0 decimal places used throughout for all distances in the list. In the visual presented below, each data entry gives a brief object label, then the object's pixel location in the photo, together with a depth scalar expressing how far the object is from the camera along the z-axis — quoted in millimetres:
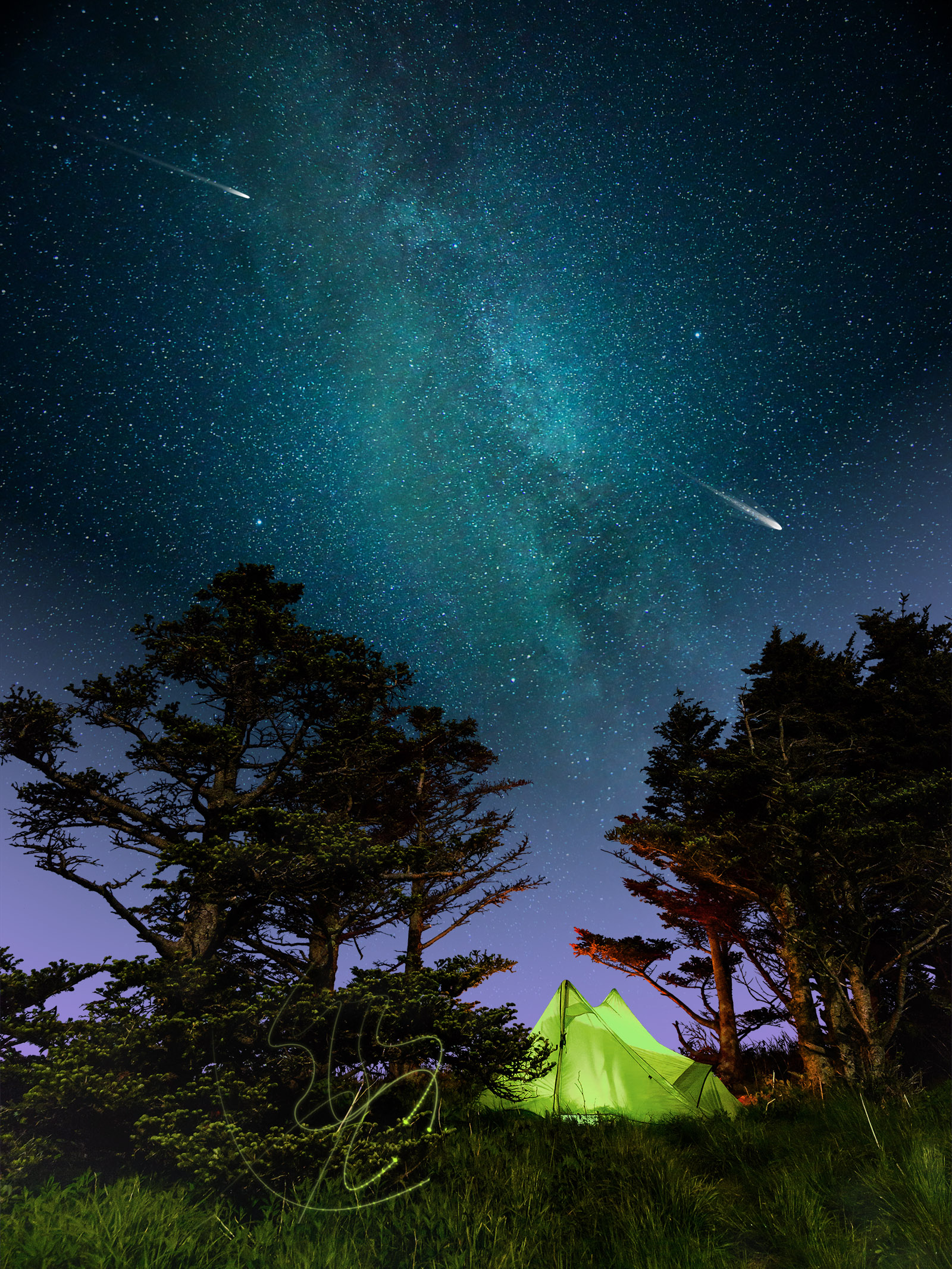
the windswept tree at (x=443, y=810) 14984
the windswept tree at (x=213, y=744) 8938
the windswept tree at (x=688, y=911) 15711
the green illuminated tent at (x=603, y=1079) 12281
